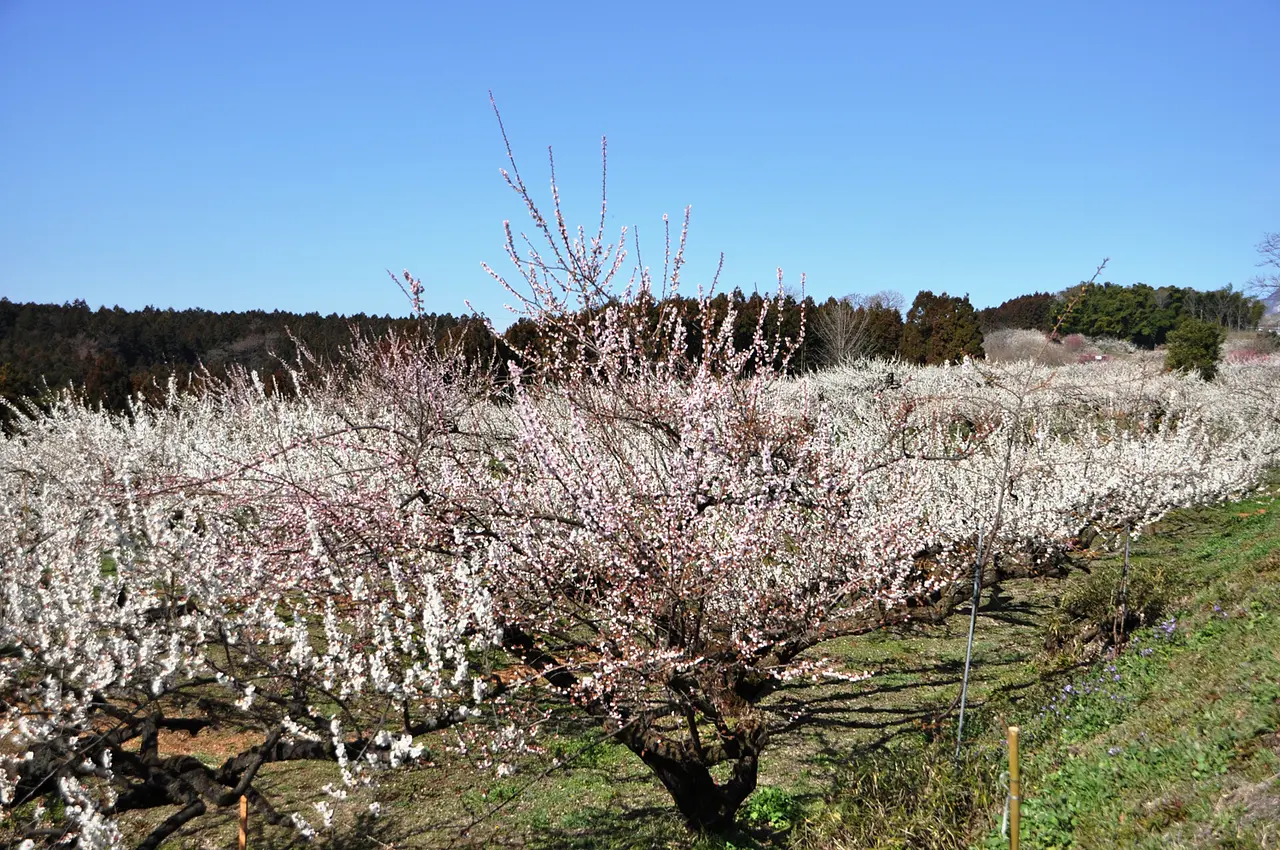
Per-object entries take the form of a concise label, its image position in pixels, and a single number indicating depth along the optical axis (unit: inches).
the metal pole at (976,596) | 216.5
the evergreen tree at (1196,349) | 1228.5
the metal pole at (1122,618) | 344.2
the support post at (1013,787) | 140.9
